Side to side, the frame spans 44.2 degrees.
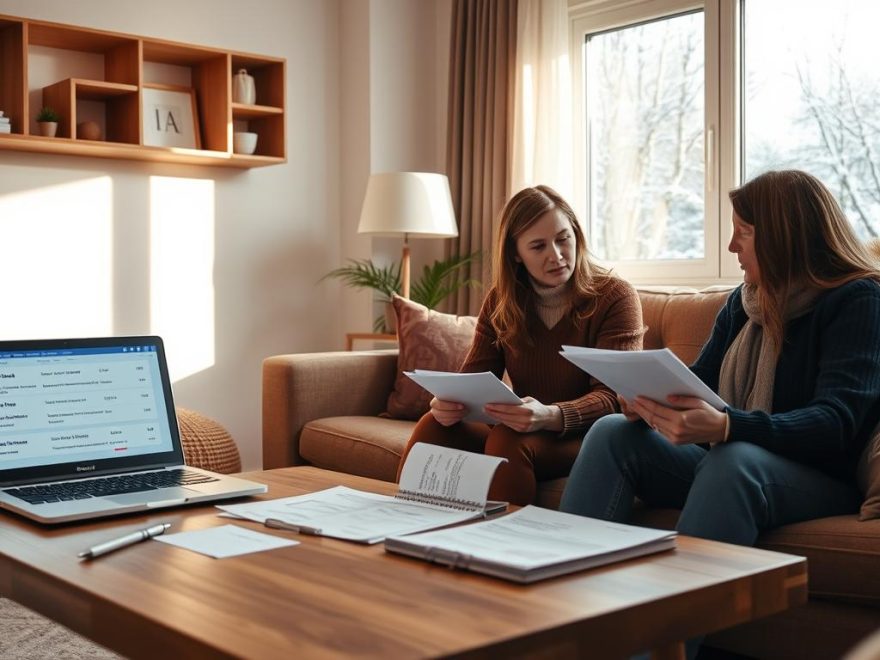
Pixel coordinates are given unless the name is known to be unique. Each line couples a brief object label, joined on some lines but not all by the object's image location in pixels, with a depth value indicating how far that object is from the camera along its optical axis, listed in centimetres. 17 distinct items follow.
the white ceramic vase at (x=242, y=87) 415
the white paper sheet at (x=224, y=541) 133
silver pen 130
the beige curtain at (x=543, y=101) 408
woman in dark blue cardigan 183
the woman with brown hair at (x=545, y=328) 236
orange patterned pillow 330
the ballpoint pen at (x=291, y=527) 142
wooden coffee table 98
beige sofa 181
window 341
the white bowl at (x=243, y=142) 416
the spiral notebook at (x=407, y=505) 144
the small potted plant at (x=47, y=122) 365
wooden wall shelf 366
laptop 169
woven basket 334
